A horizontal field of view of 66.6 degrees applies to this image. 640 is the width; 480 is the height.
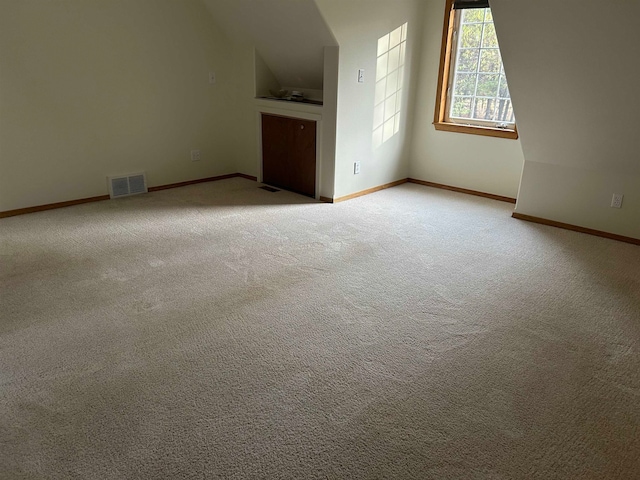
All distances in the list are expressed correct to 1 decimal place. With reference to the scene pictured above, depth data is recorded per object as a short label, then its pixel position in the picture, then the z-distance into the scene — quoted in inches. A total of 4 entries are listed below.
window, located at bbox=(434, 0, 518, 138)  182.5
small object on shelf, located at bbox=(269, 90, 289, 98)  206.5
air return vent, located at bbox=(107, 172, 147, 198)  181.2
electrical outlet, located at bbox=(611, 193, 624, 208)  149.9
